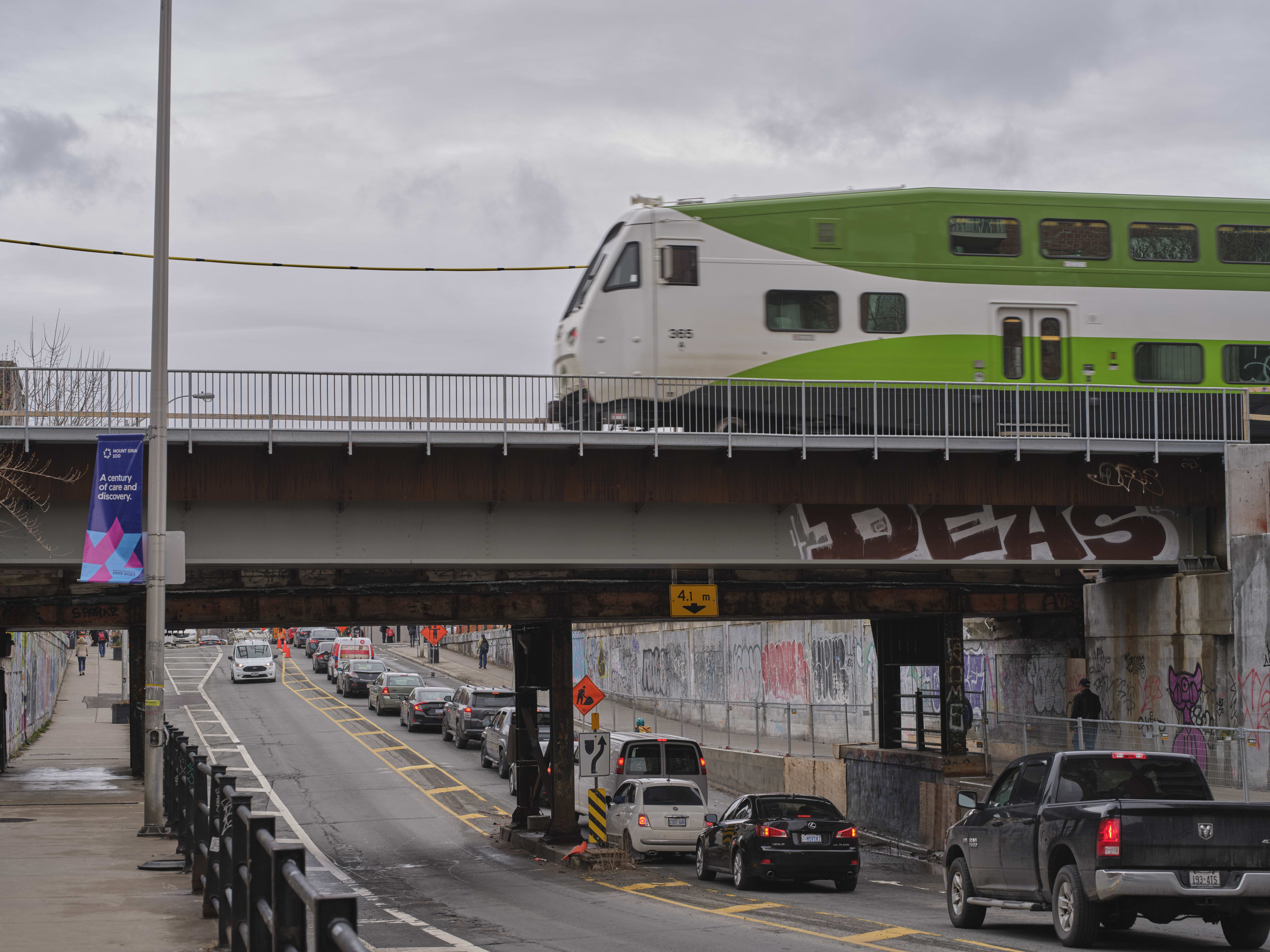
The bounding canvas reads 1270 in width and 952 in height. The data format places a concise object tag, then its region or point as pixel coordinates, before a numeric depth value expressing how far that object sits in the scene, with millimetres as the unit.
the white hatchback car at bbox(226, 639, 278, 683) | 67438
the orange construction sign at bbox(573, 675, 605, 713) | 29375
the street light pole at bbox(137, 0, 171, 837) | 20594
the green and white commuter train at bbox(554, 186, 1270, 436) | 24312
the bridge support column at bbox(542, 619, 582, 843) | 29156
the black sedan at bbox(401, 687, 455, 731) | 48750
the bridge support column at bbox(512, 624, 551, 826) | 30203
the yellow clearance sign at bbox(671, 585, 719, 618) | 27297
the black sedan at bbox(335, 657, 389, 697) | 60312
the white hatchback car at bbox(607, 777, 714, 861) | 25547
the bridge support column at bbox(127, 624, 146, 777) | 36406
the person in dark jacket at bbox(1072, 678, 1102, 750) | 26438
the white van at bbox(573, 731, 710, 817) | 30047
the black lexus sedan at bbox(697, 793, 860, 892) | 21016
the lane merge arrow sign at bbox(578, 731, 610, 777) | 26719
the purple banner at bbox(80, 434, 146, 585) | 20297
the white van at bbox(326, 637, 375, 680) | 67625
